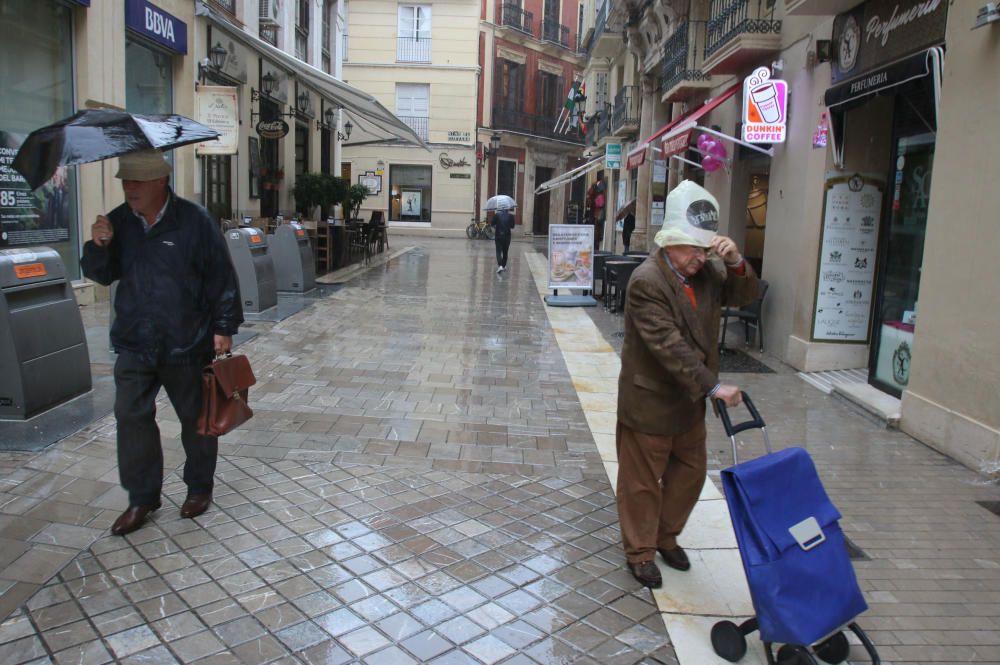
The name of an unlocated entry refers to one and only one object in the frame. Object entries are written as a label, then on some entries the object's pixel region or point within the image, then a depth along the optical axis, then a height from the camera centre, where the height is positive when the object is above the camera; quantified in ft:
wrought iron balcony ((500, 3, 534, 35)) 123.24 +33.34
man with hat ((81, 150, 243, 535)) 12.50 -1.50
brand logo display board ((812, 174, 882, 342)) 26.96 -0.54
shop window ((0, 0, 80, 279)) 29.40 +3.88
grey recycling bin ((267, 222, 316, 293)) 40.65 -2.19
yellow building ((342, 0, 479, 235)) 116.98 +18.51
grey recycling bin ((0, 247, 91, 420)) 17.12 -2.97
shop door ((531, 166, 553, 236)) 138.72 +3.02
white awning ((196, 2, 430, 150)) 44.55 +8.12
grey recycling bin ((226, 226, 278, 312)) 33.14 -2.18
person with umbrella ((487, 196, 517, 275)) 60.03 -0.41
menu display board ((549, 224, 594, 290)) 44.01 -1.52
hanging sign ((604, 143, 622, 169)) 70.64 +6.87
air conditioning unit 55.92 +14.90
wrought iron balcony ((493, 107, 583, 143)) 124.88 +17.18
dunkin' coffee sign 29.71 +4.96
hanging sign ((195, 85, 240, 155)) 39.04 +5.19
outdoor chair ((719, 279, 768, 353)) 31.22 -3.05
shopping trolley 8.82 -3.57
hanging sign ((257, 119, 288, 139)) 48.37 +5.28
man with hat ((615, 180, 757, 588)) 11.05 -1.92
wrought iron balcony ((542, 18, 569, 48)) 132.37 +33.60
